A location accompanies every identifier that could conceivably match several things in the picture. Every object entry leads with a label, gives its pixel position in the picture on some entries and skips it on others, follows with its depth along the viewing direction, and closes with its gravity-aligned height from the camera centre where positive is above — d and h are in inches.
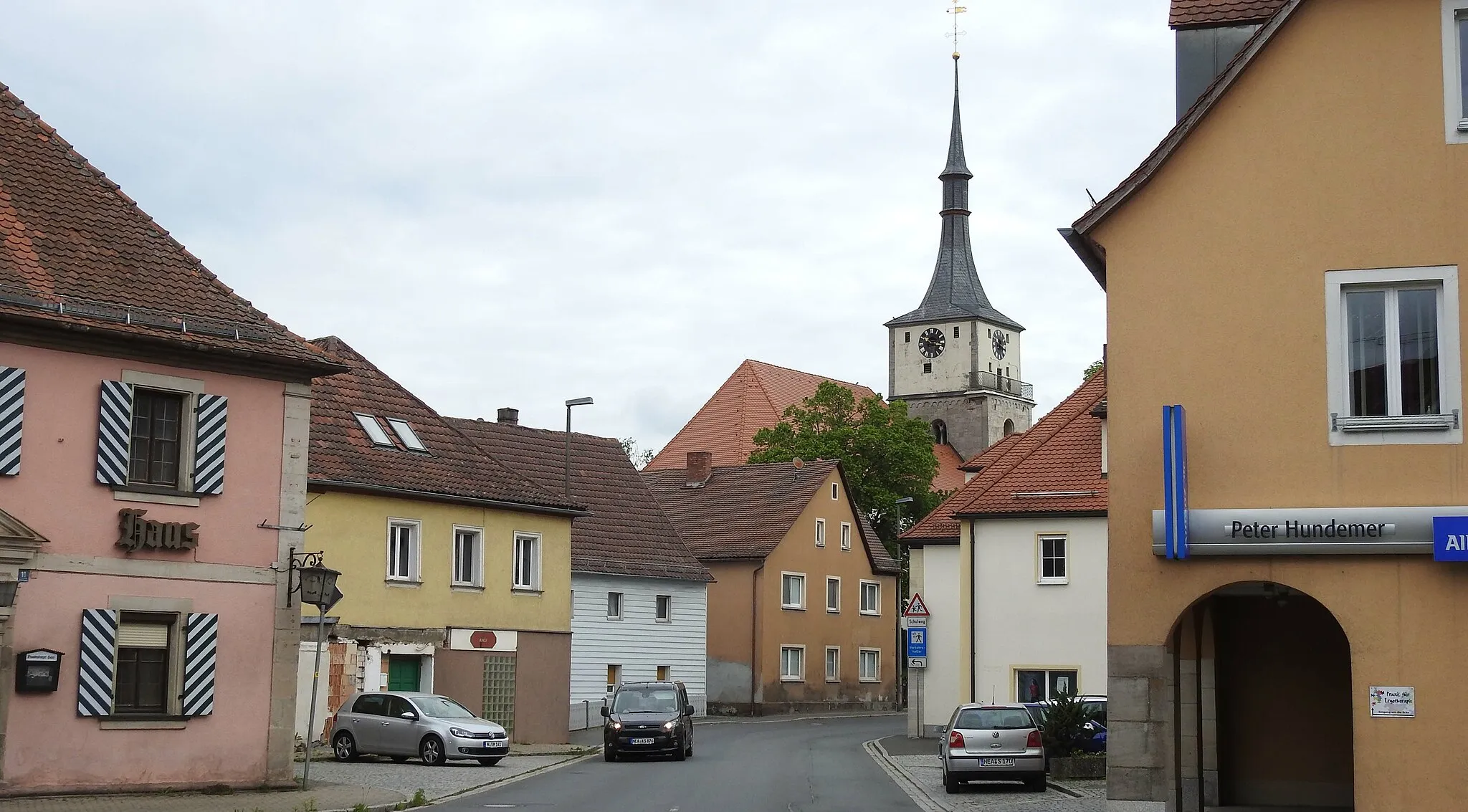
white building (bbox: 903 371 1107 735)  1514.5 +45.4
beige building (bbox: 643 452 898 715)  2353.6 +46.0
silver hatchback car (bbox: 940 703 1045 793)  1051.3 -79.2
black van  1332.4 -85.3
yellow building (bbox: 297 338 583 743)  1427.2 +43.8
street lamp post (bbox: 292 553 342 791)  966.4 +11.2
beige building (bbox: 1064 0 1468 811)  645.3 +101.0
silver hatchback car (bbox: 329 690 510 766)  1237.7 -88.1
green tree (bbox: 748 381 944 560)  3043.8 +296.4
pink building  887.1 +59.4
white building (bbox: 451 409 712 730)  1950.1 +44.6
